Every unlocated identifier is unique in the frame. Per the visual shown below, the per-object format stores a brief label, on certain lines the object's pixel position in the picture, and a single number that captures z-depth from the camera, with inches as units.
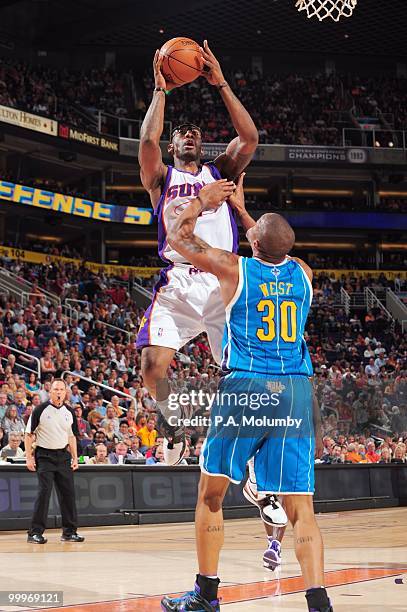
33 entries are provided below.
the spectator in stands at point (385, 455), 672.4
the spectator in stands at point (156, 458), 546.0
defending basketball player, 184.7
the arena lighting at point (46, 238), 1361.2
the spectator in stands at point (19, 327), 753.0
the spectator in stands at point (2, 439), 506.3
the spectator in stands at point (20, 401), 566.1
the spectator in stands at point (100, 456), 524.1
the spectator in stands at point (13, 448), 503.9
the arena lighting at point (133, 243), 1421.0
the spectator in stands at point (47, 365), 679.6
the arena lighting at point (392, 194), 1520.7
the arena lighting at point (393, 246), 1477.4
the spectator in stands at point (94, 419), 600.1
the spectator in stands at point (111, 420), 586.6
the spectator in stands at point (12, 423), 522.3
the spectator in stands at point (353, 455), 646.5
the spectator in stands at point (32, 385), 623.7
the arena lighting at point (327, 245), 1499.8
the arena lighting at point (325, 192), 1515.7
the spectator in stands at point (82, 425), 580.0
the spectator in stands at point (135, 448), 563.5
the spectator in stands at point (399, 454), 679.7
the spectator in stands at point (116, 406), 612.7
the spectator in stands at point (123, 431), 574.2
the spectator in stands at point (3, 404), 527.8
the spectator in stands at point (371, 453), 658.5
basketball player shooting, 244.5
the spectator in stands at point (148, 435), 573.6
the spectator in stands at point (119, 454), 544.7
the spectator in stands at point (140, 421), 583.2
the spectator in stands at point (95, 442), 541.0
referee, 413.1
